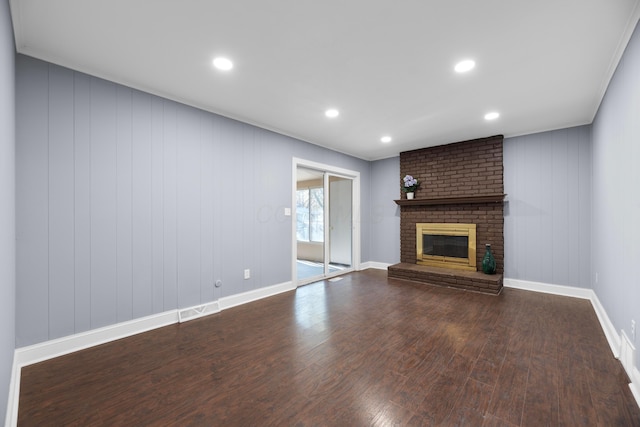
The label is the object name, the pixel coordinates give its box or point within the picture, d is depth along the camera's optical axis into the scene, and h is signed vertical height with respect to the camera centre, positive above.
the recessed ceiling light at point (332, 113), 3.46 +1.34
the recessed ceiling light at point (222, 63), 2.34 +1.35
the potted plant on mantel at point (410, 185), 5.36 +0.58
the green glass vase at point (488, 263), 4.41 -0.82
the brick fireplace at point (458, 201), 4.52 +0.24
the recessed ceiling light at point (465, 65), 2.37 +1.34
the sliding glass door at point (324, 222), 5.22 -0.17
